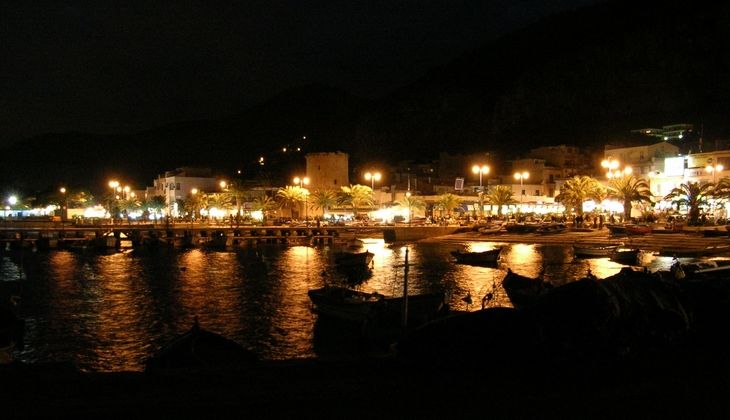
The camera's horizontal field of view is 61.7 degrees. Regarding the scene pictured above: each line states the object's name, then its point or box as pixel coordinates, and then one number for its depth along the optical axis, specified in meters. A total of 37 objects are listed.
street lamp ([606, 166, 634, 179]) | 65.12
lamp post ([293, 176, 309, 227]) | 78.03
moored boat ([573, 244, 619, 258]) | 43.10
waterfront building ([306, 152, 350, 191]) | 89.81
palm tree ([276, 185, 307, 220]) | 76.86
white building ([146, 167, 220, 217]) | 93.06
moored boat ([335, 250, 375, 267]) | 38.97
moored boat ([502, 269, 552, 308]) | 23.20
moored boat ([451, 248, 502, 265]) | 41.28
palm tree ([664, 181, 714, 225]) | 52.12
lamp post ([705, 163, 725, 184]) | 55.78
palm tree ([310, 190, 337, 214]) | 77.52
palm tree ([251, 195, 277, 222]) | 81.06
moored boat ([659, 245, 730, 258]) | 40.03
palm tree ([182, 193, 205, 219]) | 84.81
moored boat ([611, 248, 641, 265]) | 39.56
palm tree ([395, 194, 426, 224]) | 72.25
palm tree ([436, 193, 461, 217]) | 71.06
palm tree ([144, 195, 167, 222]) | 92.06
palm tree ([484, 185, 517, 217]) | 68.88
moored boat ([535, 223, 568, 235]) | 56.66
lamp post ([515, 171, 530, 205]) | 74.32
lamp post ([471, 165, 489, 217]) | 67.59
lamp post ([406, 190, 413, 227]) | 70.88
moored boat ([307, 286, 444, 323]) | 18.94
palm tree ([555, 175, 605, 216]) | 61.94
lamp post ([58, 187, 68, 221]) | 94.69
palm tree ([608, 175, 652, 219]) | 56.19
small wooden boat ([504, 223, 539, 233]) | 58.09
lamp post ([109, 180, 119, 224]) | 95.51
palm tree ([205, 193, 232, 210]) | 83.44
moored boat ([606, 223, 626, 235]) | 51.75
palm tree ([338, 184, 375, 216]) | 76.19
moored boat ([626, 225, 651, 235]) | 50.31
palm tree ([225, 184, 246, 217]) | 80.38
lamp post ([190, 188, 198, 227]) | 85.19
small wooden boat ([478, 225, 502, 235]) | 59.12
